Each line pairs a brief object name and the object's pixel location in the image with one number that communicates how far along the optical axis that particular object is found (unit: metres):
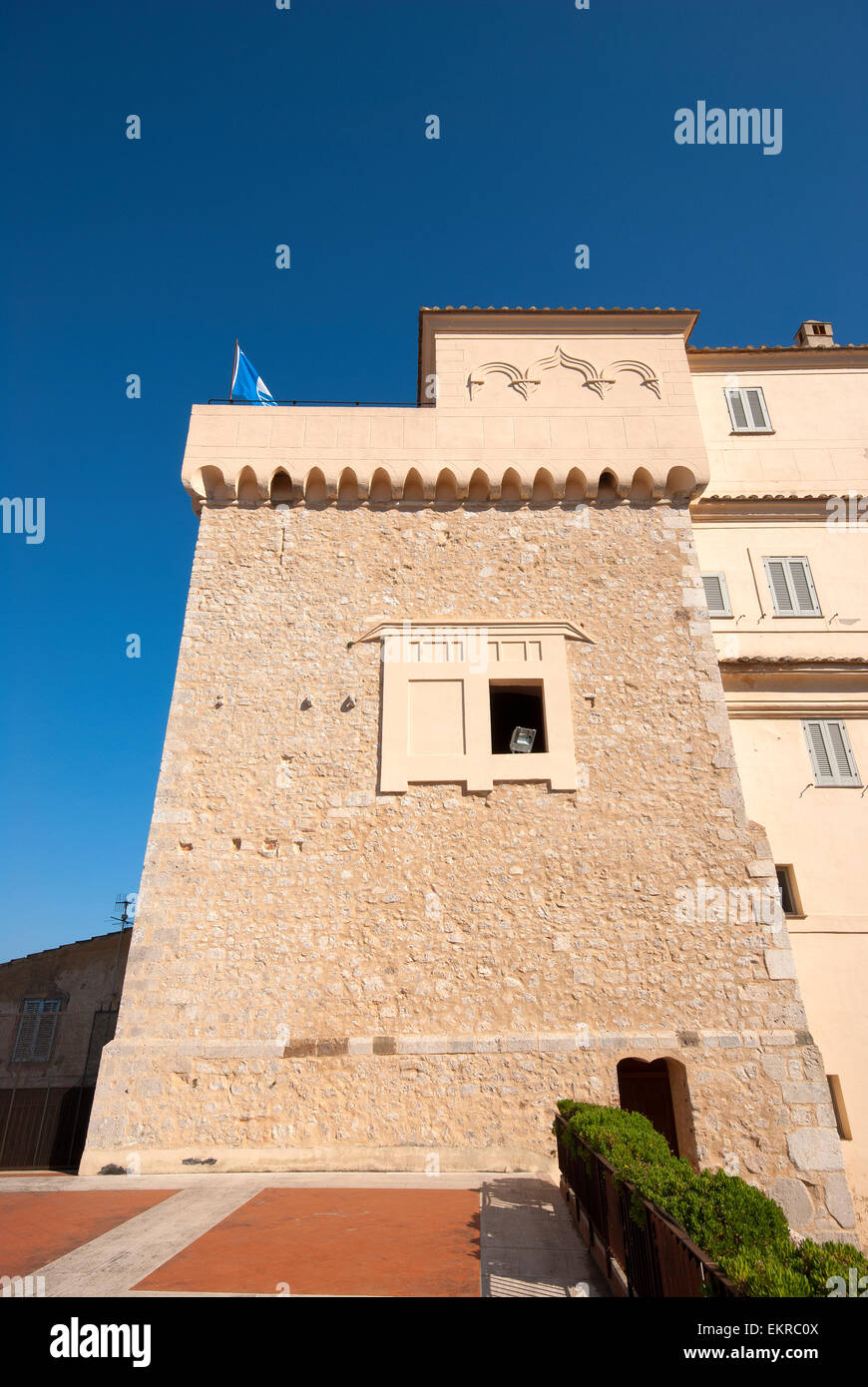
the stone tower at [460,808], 9.25
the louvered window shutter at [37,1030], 15.35
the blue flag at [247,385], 13.70
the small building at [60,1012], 15.23
